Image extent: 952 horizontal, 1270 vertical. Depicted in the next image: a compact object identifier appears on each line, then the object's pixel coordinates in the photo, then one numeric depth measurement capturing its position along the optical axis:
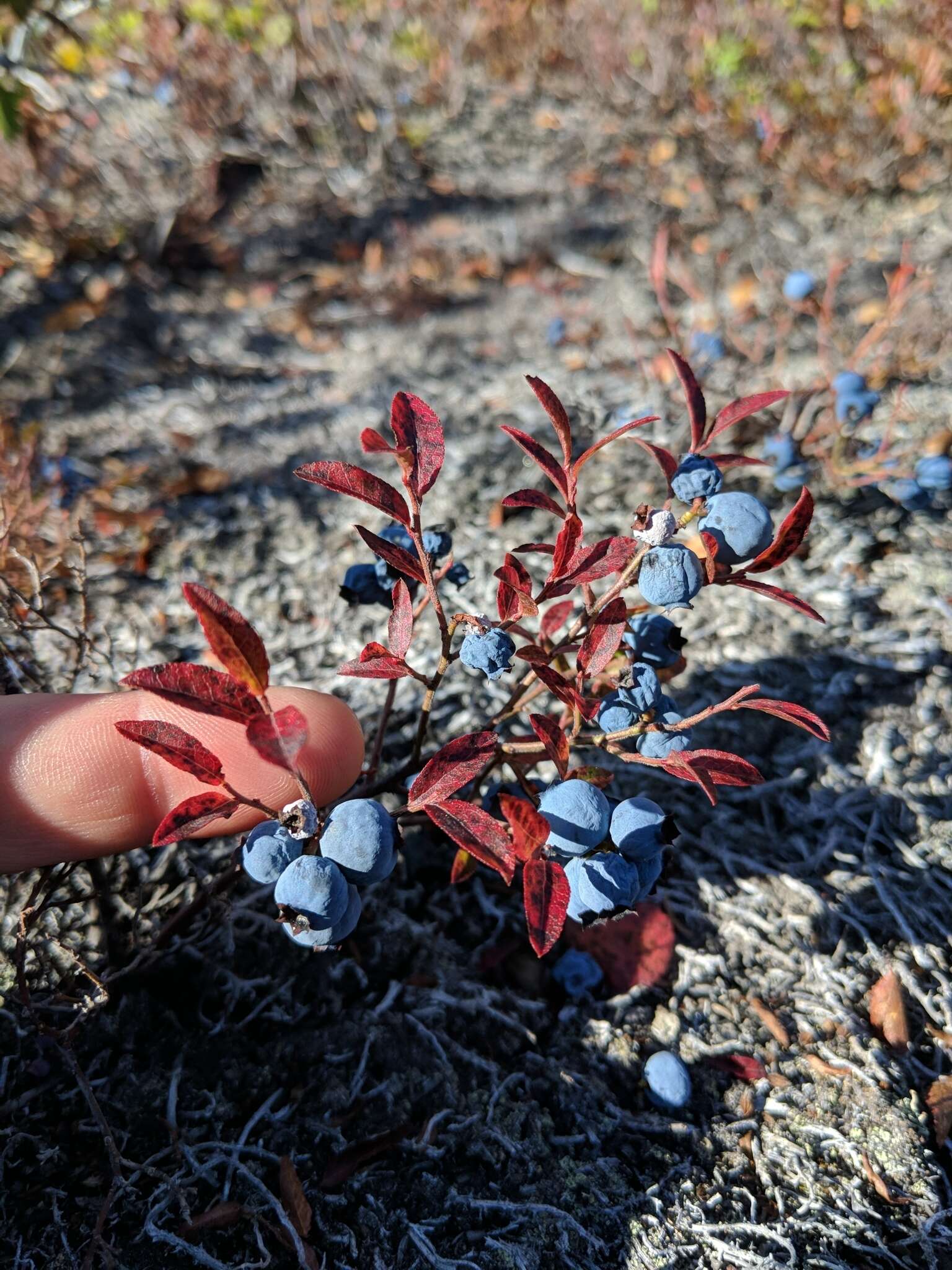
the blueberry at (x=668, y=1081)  0.13
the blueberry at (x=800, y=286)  0.24
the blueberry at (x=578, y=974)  0.14
